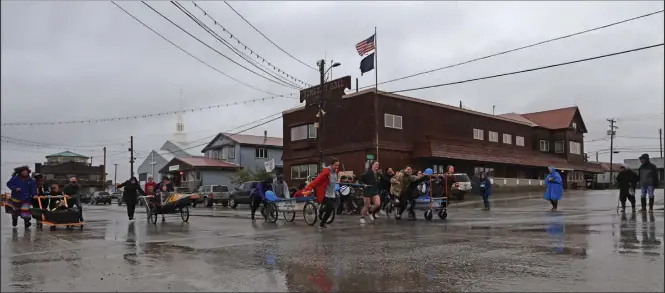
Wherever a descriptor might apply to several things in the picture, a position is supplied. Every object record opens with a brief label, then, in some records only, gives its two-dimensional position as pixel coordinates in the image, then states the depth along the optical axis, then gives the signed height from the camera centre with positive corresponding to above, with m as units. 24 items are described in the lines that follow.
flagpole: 36.38 +4.24
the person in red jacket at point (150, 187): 17.31 -0.31
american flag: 29.67 +7.42
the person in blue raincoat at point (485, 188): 21.53 -0.39
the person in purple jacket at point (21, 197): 14.45 -0.53
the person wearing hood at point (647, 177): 16.09 +0.05
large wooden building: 37.34 +3.17
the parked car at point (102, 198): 58.16 -2.22
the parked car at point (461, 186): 33.16 -0.49
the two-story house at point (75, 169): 80.60 +1.37
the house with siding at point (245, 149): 63.50 +3.50
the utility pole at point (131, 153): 66.23 +3.06
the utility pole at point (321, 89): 30.06 +5.12
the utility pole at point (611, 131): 72.75 +6.55
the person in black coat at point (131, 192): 17.59 -0.48
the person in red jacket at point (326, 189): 13.62 -0.28
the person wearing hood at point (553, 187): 19.47 -0.32
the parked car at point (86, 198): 64.50 -2.52
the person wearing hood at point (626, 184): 16.88 -0.17
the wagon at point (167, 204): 16.41 -0.81
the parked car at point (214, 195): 39.50 -1.27
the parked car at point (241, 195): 35.09 -1.17
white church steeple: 87.14 +8.35
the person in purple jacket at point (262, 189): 16.69 -0.35
